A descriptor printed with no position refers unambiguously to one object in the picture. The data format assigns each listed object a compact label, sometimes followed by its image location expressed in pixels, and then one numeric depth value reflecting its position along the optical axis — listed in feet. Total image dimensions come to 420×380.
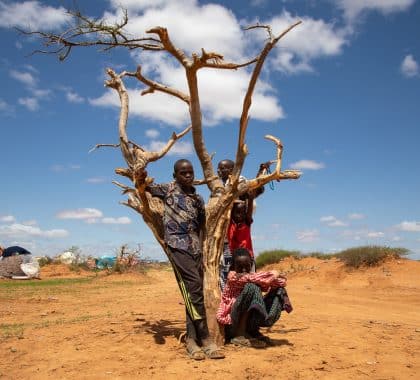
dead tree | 15.62
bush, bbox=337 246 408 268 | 53.62
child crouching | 15.69
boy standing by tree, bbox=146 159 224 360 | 15.33
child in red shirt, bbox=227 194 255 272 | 17.88
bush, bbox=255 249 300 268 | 72.84
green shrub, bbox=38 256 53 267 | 93.60
